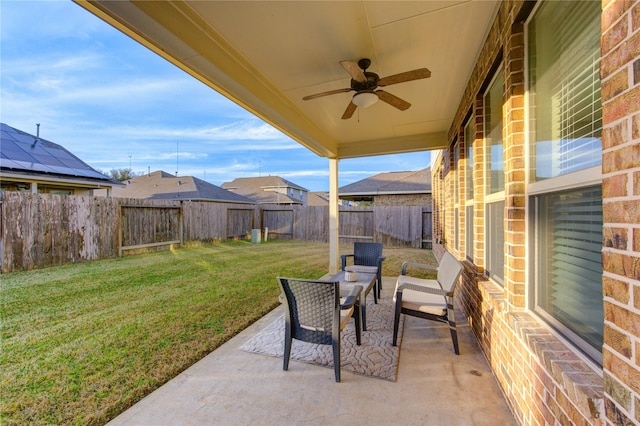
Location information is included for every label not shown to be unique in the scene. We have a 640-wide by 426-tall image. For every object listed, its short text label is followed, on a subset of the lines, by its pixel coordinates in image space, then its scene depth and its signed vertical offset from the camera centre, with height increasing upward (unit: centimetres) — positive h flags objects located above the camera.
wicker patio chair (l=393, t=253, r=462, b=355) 260 -87
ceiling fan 251 +140
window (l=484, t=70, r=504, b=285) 234 +36
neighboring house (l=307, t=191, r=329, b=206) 2856 +222
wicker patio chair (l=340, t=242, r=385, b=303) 435 -64
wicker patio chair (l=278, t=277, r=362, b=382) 216 -81
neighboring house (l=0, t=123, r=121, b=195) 843 +169
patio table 291 -78
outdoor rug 238 -134
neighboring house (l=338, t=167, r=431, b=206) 1373 +165
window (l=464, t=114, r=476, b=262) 346 +45
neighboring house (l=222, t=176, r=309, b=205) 2239 +268
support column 600 +13
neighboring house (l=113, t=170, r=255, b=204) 1503 +176
